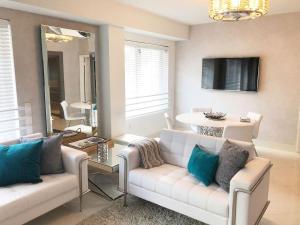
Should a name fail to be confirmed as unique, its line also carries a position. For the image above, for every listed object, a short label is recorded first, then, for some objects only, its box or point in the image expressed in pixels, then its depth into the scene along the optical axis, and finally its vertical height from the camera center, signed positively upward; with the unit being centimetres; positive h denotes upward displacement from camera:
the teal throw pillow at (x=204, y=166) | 256 -89
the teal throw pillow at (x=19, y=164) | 250 -85
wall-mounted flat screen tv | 517 +14
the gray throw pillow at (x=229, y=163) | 244 -82
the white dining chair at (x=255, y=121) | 432 -71
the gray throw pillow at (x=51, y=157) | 278 -85
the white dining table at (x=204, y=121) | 384 -66
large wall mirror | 362 +1
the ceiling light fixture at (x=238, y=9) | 269 +78
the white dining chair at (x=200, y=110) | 512 -61
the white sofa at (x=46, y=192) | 223 -109
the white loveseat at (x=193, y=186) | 220 -106
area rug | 265 -148
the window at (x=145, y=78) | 529 +4
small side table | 313 -142
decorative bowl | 421 -60
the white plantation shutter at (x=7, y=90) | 318 -13
